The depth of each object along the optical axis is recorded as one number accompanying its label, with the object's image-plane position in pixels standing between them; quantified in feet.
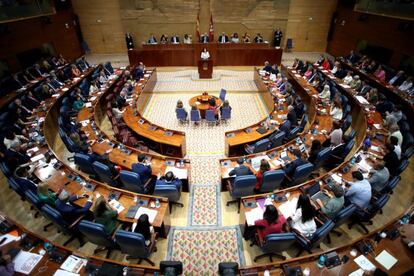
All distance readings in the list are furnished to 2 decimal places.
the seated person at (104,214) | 16.96
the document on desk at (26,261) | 14.26
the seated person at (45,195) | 18.74
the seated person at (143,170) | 22.03
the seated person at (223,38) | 67.36
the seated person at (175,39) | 68.81
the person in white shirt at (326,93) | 36.79
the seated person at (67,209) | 17.81
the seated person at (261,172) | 21.15
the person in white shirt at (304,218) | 16.17
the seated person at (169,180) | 21.13
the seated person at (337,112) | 31.90
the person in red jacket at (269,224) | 15.94
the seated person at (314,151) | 23.50
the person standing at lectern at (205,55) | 56.80
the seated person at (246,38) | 68.85
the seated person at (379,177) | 19.49
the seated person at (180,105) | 36.32
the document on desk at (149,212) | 18.26
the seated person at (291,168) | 22.09
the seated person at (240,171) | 21.54
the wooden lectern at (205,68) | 53.98
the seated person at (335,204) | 16.99
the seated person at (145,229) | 15.93
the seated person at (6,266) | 13.17
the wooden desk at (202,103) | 37.65
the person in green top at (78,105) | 35.76
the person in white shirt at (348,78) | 40.58
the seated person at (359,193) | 18.17
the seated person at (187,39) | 67.97
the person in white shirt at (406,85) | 36.68
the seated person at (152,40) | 67.94
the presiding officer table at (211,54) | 59.11
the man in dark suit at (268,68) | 48.38
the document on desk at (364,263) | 14.12
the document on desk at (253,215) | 17.75
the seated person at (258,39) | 67.82
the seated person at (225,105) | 36.27
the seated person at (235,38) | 67.02
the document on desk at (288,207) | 18.31
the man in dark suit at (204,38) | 67.23
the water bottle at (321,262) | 14.32
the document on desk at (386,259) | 14.19
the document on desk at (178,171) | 23.06
